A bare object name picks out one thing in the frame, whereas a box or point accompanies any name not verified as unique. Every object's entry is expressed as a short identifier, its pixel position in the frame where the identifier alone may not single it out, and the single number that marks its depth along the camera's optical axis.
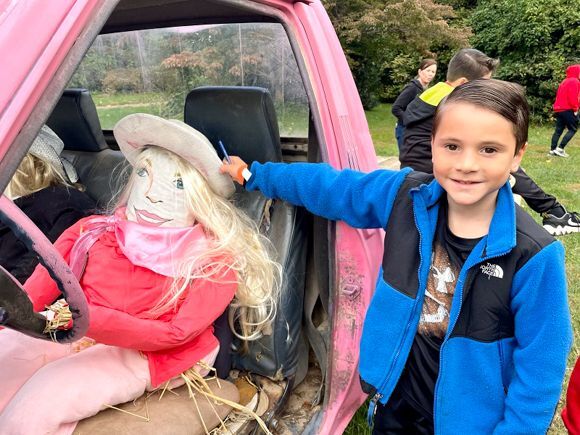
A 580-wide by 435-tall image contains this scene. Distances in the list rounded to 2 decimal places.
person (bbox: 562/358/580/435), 1.42
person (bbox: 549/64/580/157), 9.30
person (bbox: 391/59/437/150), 5.76
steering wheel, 0.81
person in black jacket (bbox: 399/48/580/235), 3.42
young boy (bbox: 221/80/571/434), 1.21
